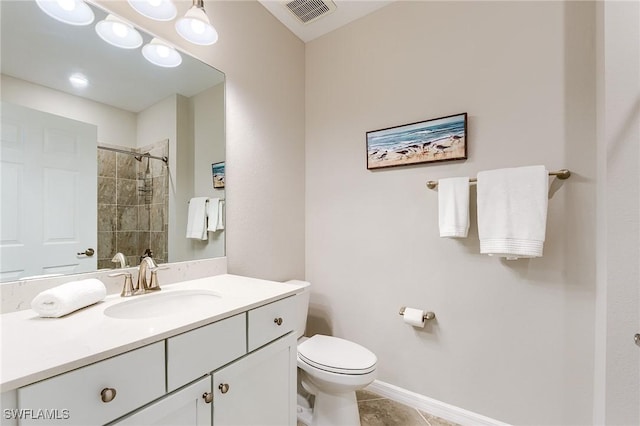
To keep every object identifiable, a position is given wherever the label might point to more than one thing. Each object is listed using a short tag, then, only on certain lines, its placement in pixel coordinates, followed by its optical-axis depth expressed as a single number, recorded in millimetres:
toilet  1356
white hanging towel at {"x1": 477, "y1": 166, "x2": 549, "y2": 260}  1280
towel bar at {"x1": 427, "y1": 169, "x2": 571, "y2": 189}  1290
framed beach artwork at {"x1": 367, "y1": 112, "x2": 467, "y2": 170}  1563
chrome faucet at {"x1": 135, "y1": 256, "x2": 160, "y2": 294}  1158
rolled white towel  833
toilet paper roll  1607
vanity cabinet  594
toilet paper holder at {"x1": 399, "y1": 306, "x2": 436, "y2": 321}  1624
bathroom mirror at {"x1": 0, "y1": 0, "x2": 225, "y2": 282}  945
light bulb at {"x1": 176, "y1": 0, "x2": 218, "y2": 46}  1246
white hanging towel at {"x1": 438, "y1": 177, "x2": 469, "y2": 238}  1480
